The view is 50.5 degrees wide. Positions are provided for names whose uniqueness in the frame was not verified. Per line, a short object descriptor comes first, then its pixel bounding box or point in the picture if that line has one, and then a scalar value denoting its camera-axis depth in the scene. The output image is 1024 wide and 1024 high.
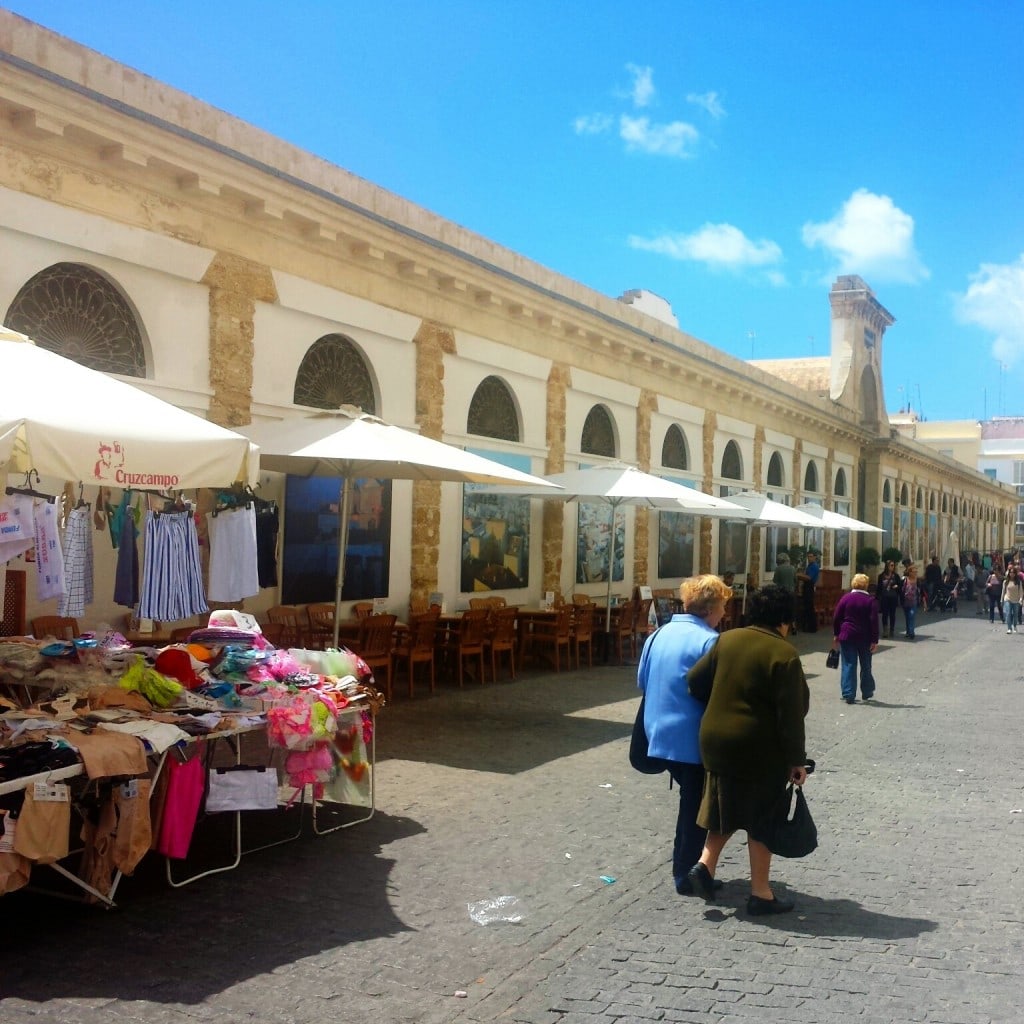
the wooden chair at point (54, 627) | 9.09
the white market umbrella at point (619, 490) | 14.48
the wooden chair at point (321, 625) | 11.35
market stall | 4.78
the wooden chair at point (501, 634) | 13.04
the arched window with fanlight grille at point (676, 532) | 21.23
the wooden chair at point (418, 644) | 11.62
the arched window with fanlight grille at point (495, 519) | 15.18
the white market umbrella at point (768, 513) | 19.91
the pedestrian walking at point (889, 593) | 22.48
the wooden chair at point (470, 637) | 12.61
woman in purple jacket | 12.58
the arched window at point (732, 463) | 24.59
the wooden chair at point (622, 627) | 15.39
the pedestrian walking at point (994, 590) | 28.80
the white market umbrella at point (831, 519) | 23.83
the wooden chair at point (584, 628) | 14.72
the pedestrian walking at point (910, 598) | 21.38
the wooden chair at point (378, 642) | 10.96
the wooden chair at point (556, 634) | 14.28
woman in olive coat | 5.05
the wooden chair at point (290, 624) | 11.15
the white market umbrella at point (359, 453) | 9.12
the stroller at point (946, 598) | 31.92
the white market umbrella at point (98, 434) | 5.32
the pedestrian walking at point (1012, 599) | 24.52
